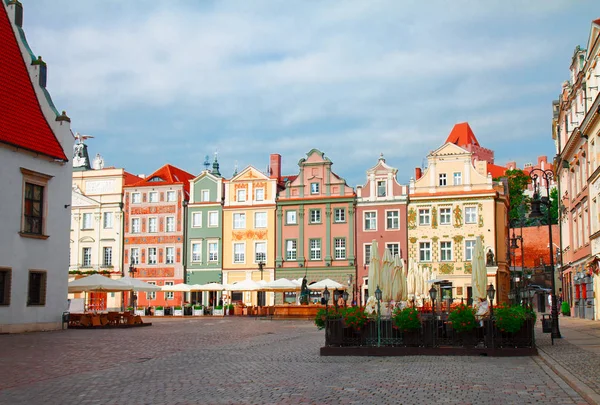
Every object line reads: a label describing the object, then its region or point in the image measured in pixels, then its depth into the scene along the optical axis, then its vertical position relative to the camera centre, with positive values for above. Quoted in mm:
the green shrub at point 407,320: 17234 -841
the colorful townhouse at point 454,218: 52562 +4838
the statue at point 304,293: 42938 -520
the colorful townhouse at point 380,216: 54531 +5130
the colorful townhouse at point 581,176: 32062 +5669
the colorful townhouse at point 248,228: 57688 +4441
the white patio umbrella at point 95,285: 33281 -41
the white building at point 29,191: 27828 +3742
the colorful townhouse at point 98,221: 60688 +5289
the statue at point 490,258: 49988 +1806
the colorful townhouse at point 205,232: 58906 +4214
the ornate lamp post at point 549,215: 22297 +2236
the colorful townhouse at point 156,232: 59562 +4273
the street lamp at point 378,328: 17516 -1047
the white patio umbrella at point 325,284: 45094 -44
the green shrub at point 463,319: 16984 -808
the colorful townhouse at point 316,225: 55594 +4582
